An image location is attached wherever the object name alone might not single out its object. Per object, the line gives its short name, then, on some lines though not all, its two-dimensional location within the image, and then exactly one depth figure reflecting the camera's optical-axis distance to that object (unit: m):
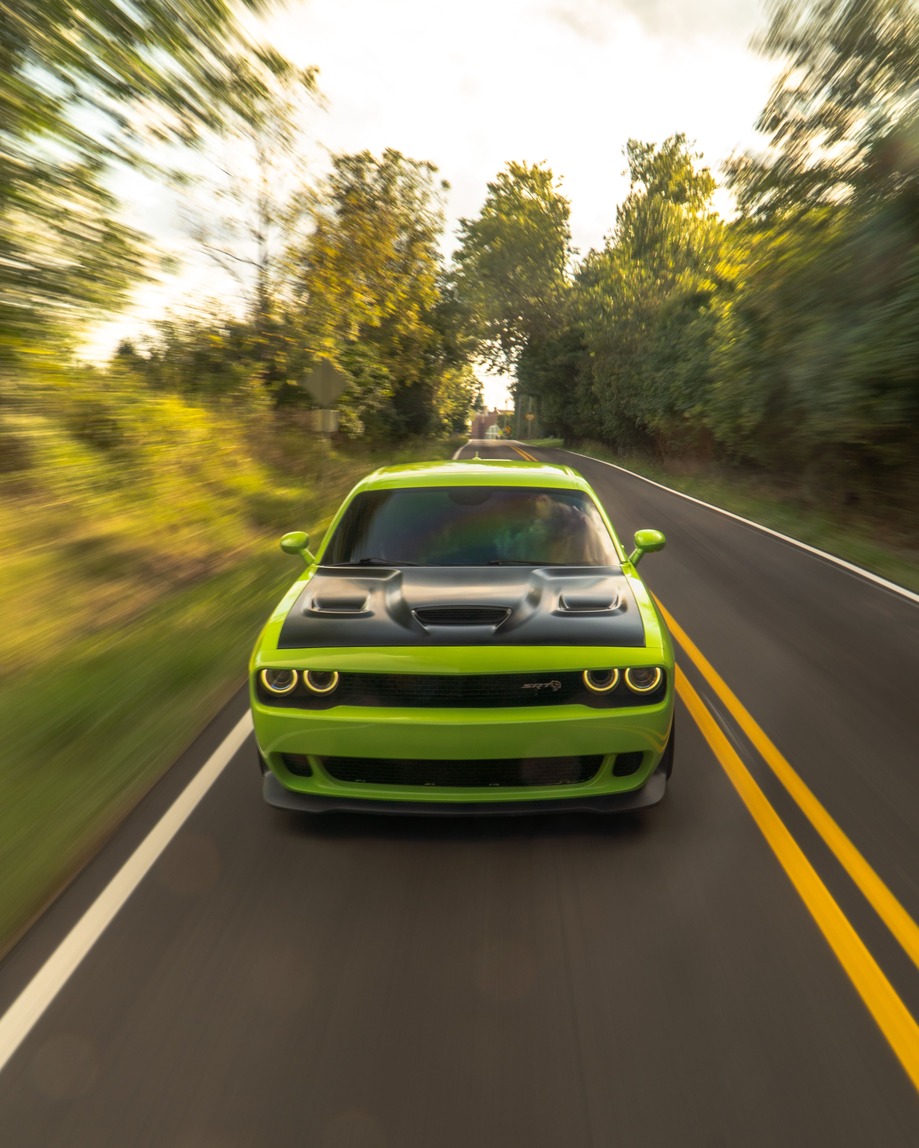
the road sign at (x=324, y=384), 16.92
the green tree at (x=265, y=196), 10.06
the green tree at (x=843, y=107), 12.35
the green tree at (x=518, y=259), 60.03
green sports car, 3.50
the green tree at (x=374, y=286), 20.55
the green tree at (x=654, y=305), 32.28
